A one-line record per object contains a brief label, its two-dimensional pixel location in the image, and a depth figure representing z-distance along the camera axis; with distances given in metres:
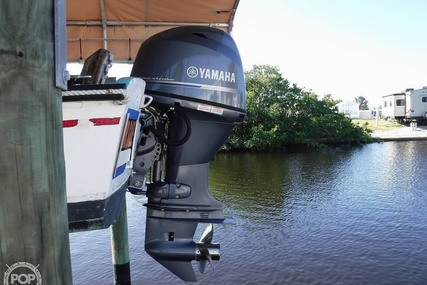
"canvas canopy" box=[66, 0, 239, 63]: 3.68
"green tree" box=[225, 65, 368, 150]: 22.22
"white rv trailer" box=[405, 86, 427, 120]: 28.67
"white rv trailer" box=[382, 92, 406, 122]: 30.67
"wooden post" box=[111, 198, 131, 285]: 3.82
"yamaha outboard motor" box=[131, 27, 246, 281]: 2.22
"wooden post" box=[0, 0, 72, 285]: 0.84
